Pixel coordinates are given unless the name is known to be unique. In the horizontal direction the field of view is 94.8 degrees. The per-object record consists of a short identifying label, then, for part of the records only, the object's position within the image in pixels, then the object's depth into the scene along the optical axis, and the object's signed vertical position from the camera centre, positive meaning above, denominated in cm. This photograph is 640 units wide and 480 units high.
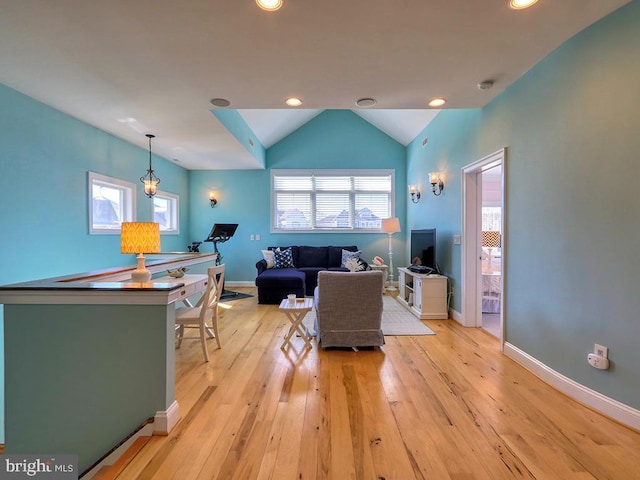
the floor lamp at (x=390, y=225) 577 +22
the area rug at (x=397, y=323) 362 -117
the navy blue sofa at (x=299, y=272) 505 -66
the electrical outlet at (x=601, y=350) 195 -77
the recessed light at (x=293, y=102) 299 +140
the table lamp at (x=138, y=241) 223 -3
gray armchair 296 -74
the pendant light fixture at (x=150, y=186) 442 +76
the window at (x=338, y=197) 671 +90
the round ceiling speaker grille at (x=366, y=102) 299 +140
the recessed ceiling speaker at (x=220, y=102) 300 +140
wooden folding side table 303 -77
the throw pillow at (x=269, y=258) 590 -44
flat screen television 442 -18
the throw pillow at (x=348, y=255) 611 -39
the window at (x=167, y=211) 561 +51
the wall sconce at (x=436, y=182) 457 +85
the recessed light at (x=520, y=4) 170 +136
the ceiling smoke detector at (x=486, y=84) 269 +141
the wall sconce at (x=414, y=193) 575 +86
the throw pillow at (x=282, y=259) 594 -46
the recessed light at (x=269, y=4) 169 +136
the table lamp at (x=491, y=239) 468 -4
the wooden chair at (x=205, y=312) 287 -78
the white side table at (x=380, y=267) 580 -61
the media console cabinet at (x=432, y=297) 417 -86
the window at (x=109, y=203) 382 +48
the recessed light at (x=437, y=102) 300 +140
